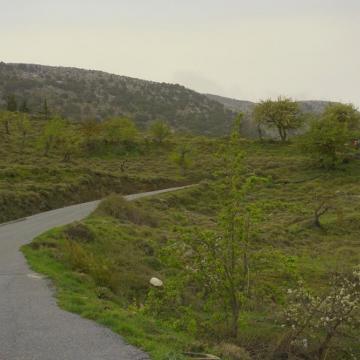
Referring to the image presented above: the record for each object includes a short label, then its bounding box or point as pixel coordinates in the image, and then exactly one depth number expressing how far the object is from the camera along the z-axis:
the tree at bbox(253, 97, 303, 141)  74.19
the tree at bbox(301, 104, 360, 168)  56.38
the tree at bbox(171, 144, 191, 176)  58.00
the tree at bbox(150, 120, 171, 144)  72.38
